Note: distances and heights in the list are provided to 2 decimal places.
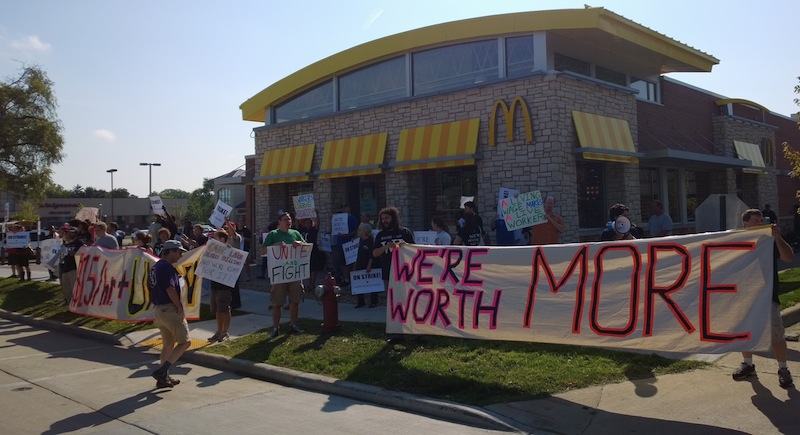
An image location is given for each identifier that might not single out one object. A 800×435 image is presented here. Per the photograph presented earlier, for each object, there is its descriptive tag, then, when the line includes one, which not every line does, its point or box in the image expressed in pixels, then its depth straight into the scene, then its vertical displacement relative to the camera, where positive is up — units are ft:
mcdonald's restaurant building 44.47 +8.31
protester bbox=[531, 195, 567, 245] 32.30 -0.53
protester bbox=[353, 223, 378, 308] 35.70 -1.32
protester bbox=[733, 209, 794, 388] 18.79 -3.54
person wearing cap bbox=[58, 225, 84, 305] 44.37 -2.37
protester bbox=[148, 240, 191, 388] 24.16 -3.00
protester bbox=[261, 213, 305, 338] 30.71 -3.20
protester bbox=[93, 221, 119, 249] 40.78 -0.57
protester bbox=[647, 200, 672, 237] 34.99 -0.32
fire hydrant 30.25 -3.93
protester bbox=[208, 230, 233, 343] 31.27 -3.98
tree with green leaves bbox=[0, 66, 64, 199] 78.59 +12.75
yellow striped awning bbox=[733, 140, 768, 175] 67.42 +6.69
